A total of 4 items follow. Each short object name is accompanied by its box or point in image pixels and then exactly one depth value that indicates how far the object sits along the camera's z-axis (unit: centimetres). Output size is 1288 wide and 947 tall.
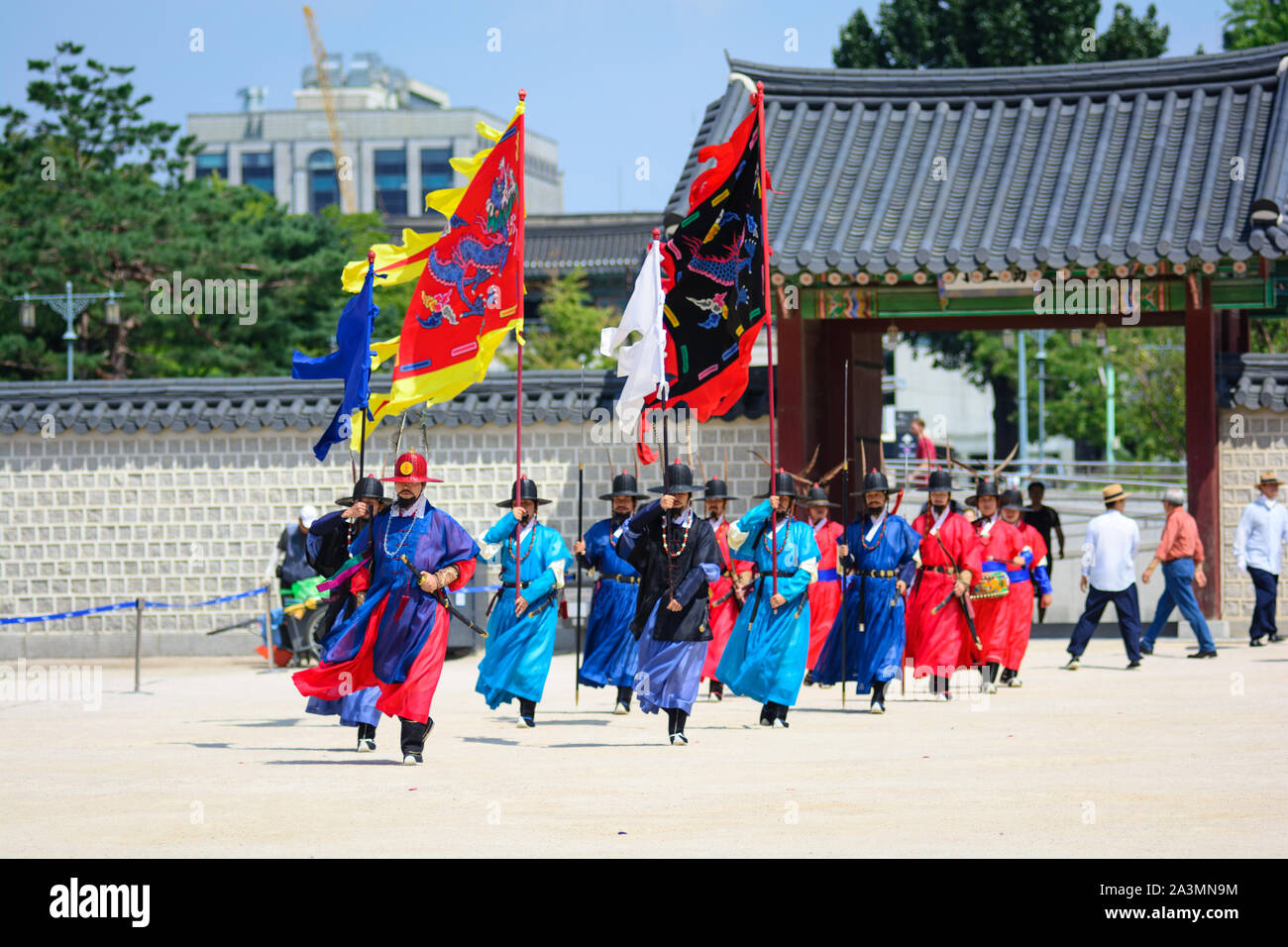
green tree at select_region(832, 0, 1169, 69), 3566
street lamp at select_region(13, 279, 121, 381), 2519
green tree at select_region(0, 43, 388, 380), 2708
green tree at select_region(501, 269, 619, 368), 4309
